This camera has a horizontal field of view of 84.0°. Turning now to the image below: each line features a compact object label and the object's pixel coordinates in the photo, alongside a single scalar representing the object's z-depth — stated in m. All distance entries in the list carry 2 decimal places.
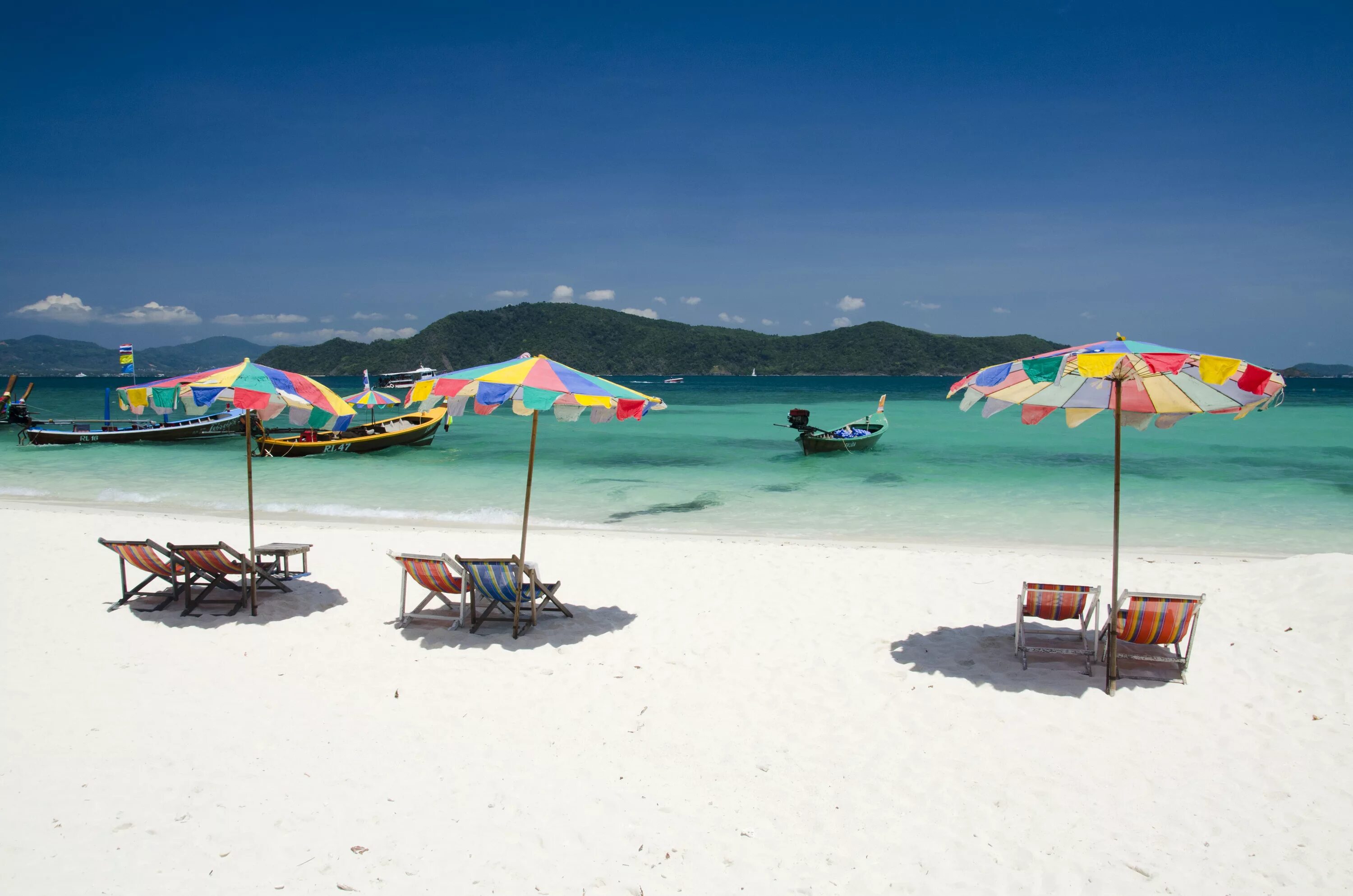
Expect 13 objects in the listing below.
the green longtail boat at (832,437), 22.73
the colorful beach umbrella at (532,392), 5.42
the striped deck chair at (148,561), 6.54
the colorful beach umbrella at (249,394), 6.21
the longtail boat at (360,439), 23.44
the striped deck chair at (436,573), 6.07
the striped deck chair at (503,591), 6.00
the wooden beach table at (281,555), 7.11
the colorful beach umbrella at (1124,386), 4.38
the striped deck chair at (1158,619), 5.03
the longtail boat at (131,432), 26.31
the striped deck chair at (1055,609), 5.40
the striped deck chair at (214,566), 6.48
